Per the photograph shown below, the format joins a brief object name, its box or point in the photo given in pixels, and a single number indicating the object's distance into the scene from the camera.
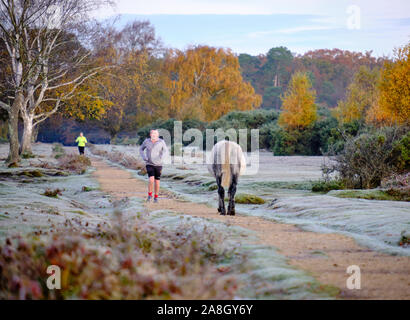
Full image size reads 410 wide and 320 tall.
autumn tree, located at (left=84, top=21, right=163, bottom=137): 59.69
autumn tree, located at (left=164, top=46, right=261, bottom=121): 56.12
